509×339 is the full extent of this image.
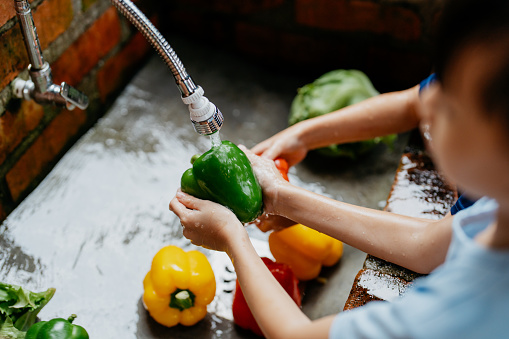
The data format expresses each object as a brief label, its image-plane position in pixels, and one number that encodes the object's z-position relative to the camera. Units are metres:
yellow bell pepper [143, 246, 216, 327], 1.17
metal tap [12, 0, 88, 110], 1.14
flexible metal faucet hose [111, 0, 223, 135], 1.00
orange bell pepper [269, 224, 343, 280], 1.27
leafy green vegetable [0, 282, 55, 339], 1.10
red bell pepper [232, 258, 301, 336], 1.18
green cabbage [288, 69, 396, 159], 1.62
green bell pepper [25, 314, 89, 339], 1.05
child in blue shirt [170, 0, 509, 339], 0.50
